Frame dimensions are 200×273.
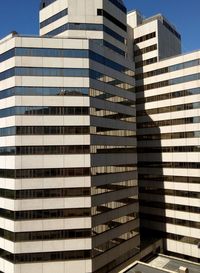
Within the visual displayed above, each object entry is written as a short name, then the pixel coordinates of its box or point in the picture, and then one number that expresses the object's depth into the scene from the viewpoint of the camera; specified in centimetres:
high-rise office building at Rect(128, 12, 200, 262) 6694
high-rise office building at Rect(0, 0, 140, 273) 4947
